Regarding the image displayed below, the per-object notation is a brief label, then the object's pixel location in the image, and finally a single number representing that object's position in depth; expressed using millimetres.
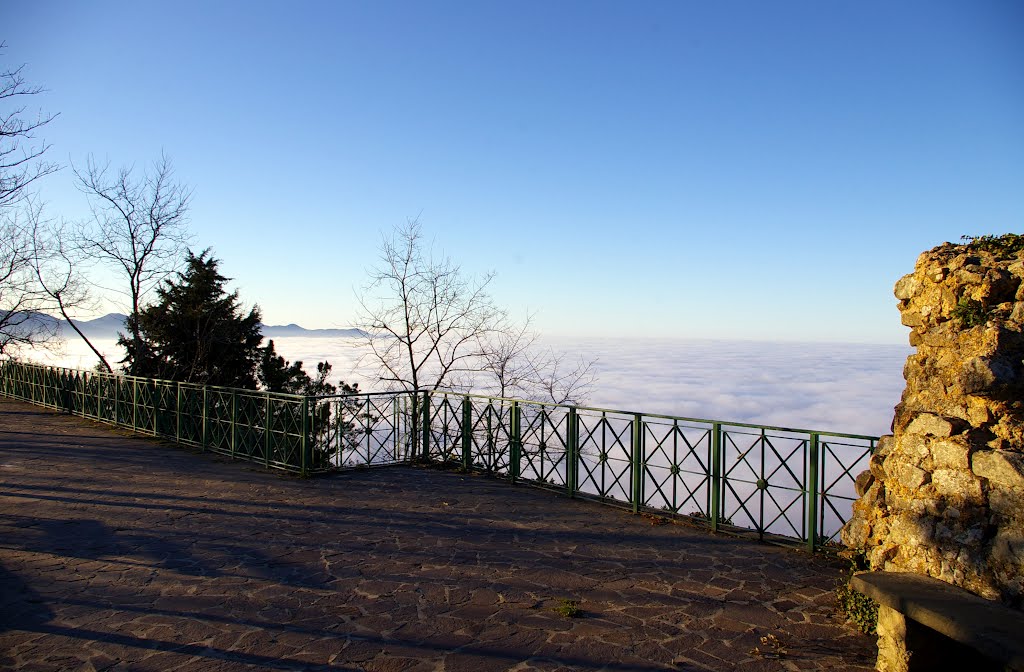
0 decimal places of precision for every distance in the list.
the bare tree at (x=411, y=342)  16359
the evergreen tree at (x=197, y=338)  19156
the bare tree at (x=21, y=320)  16844
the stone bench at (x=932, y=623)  3527
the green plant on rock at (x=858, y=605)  4699
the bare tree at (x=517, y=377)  17172
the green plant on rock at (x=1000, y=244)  5234
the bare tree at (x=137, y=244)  18500
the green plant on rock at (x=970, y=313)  4914
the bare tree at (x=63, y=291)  18641
